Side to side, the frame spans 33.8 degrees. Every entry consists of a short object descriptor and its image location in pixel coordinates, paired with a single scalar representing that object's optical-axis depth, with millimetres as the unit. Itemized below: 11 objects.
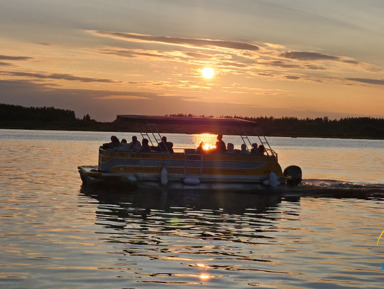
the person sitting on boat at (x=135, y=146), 31891
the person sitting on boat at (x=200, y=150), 32875
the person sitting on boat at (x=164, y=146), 32312
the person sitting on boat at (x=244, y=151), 33138
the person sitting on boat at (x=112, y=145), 32875
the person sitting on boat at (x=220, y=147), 32906
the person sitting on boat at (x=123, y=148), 32031
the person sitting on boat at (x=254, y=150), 33512
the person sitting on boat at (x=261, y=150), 33438
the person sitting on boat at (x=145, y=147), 32062
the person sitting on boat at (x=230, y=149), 33250
